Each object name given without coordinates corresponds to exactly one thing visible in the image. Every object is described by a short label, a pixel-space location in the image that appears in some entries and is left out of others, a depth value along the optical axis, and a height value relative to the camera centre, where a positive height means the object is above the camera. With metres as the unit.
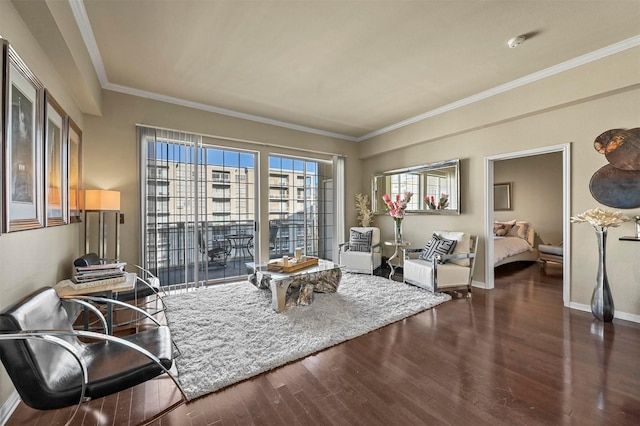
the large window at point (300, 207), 5.59 +0.14
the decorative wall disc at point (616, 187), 3.04 +0.29
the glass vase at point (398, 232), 5.09 -0.35
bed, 5.60 -0.65
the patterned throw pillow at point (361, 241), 5.43 -0.56
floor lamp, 3.41 +0.07
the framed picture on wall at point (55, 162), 2.36 +0.48
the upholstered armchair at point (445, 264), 4.08 -0.79
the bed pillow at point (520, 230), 6.61 -0.42
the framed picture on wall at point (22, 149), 1.73 +0.45
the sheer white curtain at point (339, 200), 6.31 +0.30
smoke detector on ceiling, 2.80 +1.76
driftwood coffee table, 3.36 -0.91
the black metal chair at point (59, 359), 1.25 -0.82
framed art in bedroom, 7.34 +0.45
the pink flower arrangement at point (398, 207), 4.99 +0.11
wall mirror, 4.87 +0.54
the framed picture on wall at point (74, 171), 3.07 +0.50
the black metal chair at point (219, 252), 5.01 -0.71
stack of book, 2.48 -0.58
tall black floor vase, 3.04 -0.86
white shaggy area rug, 2.19 -1.19
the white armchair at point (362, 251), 5.23 -0.75
